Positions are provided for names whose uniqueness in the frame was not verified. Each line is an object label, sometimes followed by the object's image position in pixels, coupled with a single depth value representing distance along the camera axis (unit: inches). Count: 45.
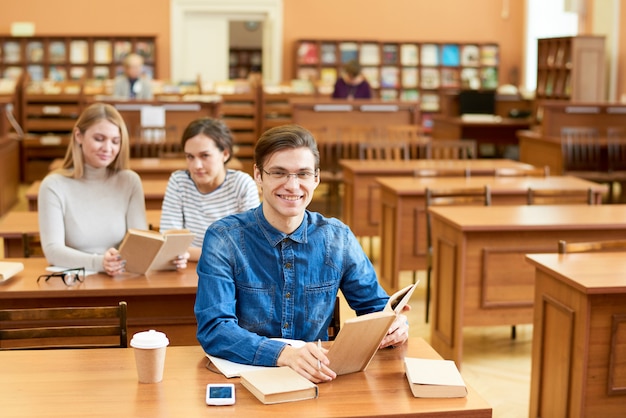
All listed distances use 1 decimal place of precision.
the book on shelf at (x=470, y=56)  582.6
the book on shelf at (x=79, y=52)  537.0
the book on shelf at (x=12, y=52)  525.3
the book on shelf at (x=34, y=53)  530.3
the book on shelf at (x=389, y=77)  576.4
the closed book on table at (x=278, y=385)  76.2
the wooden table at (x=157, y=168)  254.6
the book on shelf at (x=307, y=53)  561.3
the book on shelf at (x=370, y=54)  573.6
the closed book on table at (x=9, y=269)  122.0
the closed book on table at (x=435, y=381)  78.2
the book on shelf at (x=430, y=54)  579.2
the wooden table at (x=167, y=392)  74.4
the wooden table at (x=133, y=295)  120.6
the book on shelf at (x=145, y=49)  543.2
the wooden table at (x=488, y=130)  507.6
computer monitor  522.0
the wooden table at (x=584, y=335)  123.5
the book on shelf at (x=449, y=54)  580.1
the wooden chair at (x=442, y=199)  200.4
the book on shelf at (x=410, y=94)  581.6
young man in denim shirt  86.1
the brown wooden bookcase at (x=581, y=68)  480.1
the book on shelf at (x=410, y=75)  578.9
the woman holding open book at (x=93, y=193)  138.8
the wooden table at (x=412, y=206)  224.7
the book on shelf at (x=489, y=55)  583.2
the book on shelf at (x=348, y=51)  566.9
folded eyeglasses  122.6
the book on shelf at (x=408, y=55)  576.1
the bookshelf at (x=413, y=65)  566.3
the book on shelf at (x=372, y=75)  573.3
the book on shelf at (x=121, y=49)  539.2
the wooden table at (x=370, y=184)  276.8
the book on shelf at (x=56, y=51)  533.3
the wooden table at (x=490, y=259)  173.2
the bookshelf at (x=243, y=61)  718.3
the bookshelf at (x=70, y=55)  526.3
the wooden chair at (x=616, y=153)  363.7
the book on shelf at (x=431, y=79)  581.3
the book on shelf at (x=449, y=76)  581.9
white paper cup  79.3
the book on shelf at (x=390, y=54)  575.5
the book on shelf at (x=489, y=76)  582.9
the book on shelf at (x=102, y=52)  538.6
